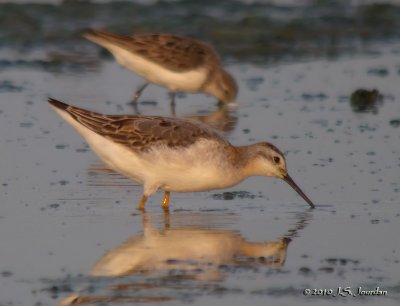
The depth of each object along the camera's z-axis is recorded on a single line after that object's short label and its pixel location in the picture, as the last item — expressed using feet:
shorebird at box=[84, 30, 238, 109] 56.59
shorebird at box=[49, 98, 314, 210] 37.27
